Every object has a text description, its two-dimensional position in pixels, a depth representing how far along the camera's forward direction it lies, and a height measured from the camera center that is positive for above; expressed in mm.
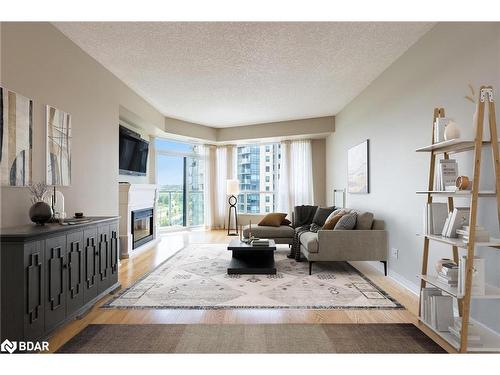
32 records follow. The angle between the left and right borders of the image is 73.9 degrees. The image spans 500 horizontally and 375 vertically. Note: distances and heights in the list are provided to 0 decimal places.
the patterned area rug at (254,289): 3117 -1074
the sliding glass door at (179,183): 8062 +152
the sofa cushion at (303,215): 6016 -468
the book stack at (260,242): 4448 -722
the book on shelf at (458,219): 2418 -215
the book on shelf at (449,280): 2398 -664
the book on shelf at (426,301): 2576 -877
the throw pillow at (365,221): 4344 -415
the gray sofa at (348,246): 4160 -711
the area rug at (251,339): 2234 -1074
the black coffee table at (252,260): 4168 -990
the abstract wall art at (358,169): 5039 +330
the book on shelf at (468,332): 2204 -982
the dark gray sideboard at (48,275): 2105 -640
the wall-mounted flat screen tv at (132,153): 5524 +653
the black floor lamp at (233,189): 8148 +3
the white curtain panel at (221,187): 8805 +56
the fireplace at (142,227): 5715 -700
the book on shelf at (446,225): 2499 -268
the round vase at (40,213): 2615 -190
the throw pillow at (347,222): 4336 -432
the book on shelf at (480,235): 2193 -306
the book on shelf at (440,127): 2621 +494
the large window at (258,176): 8734 +349
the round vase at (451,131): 2453 +432
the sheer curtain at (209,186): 8758 +82
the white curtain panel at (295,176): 7949 +325
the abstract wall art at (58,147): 3148 +418
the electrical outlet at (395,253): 3992 -772
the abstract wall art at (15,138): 2545 +409
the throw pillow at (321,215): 5715 -445
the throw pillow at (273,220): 5809 -540
